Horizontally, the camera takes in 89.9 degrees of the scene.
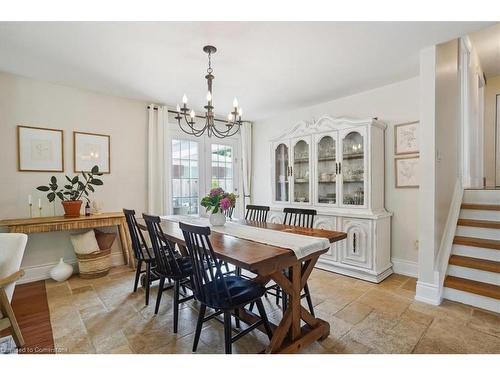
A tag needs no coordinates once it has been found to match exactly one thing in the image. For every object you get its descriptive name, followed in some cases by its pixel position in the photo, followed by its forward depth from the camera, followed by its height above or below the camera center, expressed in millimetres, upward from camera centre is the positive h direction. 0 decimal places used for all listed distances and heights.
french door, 4312 +337
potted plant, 3074 -37
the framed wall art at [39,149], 3055 +482
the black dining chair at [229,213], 3294 -350
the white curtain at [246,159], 5066 +558
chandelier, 2215 +690
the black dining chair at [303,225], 2057 -472
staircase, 2352 -733
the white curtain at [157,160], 3889 +426
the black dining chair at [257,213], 3171 -345
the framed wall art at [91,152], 3412 +499
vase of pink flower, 2480 -166
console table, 2728 -432
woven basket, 3145 -987
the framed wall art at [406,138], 3094 +605
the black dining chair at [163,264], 2084 -697
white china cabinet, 3098 +2
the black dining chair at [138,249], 2468 -645
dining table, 1538 -606
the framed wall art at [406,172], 3113 +181
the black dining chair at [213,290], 1599 -734
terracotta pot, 3121 -261
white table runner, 1749 -412
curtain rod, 3966 +1258
